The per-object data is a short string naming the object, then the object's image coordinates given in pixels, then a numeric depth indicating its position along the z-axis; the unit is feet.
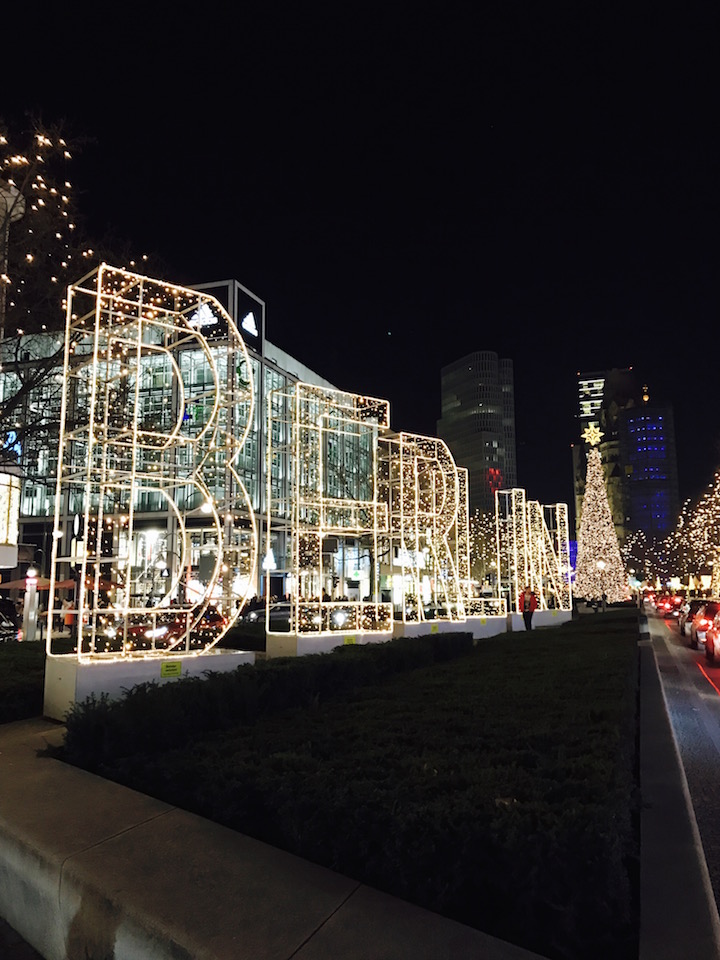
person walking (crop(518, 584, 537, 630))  91.71
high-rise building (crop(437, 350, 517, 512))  626.23
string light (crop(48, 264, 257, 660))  29.78
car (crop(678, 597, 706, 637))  117.93
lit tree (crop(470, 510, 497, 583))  215.51
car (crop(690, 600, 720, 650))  84.67
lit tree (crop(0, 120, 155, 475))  54.13
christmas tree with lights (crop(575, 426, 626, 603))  180.96
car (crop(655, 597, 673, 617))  220.55
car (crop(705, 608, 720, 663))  67.41
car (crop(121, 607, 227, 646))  37.37
